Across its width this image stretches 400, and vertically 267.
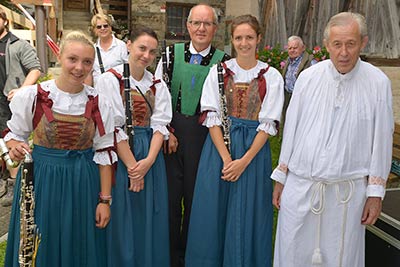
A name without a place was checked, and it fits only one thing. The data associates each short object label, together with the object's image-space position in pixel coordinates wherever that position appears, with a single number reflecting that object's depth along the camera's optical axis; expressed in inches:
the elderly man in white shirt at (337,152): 89.4
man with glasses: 122.1
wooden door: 624.4
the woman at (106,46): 199.8
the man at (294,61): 270.2
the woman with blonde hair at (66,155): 89.0
